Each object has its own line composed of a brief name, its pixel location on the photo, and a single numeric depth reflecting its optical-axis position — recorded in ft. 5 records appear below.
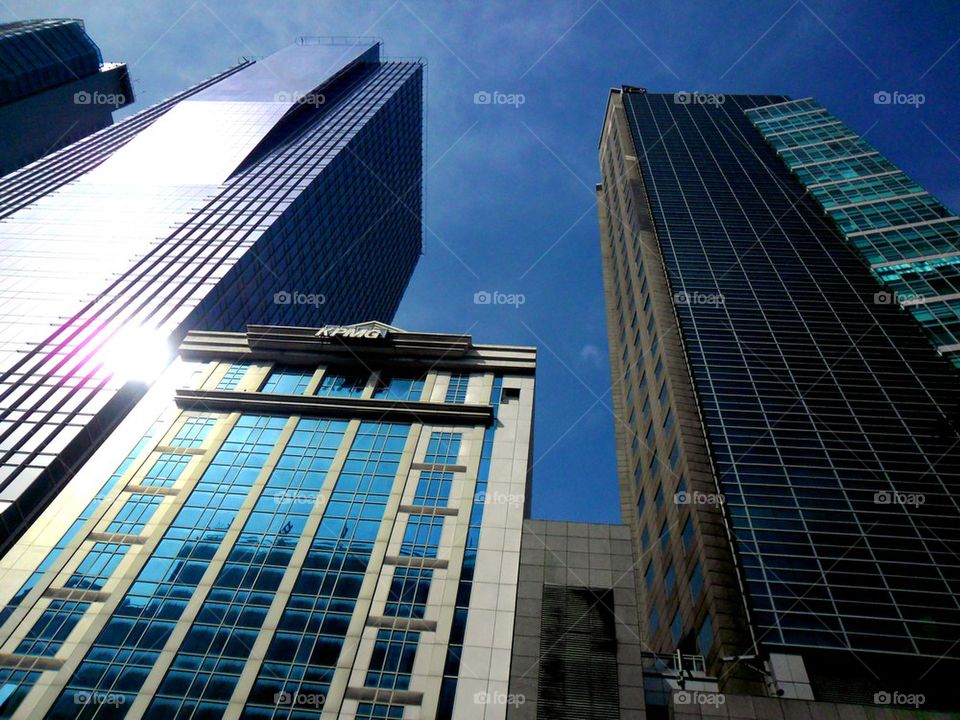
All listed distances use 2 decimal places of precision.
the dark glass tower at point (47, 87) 414.82
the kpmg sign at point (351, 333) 166.40
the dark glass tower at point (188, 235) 172.55
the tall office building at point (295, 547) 103.60
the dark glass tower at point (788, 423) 111.14
